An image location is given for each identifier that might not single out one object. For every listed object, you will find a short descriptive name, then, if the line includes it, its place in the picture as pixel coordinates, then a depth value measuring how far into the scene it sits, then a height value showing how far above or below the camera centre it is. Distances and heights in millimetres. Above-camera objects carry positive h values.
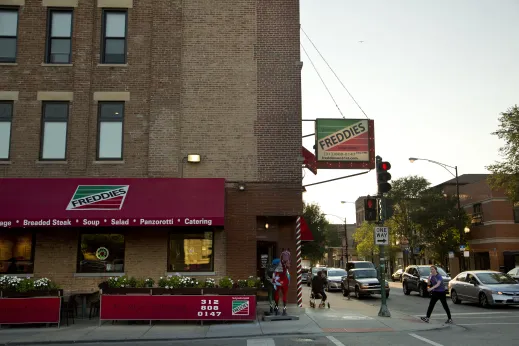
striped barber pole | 18297 -138
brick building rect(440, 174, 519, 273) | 43844 +2164
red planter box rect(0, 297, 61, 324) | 14219 -1507
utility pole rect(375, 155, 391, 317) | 16422 +2028
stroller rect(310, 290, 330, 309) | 19562 -1849
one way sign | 16922 +612
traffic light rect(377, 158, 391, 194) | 16859 +2506
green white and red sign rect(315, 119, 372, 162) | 18453 +4031
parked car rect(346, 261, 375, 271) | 32094 -625
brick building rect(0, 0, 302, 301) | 17266 +4452
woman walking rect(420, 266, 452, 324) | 15211 -1028
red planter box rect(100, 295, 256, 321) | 14453 -1465
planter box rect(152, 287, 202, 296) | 14727 -1036
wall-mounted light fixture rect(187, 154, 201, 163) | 17797 +3257
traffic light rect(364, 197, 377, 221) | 16906 +1450
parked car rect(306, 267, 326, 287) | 40484 -2072
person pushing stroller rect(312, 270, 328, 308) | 20734 -1182
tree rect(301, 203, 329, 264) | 57138 +2613
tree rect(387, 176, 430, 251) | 55594 +5772
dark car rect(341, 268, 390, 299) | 26827 -1489
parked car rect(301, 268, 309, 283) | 49125 -2143
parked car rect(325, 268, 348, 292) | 34312 -1640
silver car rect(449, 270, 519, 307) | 19328 -1339
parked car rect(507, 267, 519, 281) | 28062 -1062
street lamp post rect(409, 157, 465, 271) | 36250 +6218
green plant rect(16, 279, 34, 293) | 14484 -876
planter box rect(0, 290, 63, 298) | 14453 -1089
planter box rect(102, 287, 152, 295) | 14711 -1029
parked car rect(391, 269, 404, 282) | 56594 -2388
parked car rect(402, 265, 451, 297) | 27841 -1367
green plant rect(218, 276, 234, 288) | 14906 -819
